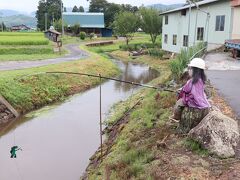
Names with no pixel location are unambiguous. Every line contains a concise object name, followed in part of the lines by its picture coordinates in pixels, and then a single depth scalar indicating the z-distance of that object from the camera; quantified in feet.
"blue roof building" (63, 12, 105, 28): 207.00
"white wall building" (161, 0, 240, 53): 70.64
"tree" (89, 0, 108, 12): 246.65
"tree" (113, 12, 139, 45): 151.89
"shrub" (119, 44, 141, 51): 140.98
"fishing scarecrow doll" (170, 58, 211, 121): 19.67
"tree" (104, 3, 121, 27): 227.64
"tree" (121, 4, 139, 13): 238.01
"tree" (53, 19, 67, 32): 186.17
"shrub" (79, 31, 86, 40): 174.17
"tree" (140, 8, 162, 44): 136.88
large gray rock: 18.59
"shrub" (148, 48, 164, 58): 107.24
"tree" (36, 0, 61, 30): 236.46
